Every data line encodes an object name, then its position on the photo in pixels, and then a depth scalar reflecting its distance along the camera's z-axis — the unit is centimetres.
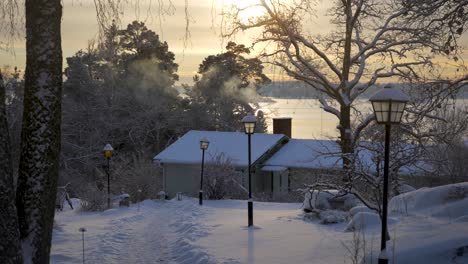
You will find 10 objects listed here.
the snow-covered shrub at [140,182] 2737
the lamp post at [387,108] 809
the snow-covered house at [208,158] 3086
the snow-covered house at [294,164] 2911
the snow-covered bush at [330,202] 1547
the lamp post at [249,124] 1523
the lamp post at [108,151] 2448
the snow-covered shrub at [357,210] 1345
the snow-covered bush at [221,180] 2558
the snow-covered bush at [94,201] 2216
